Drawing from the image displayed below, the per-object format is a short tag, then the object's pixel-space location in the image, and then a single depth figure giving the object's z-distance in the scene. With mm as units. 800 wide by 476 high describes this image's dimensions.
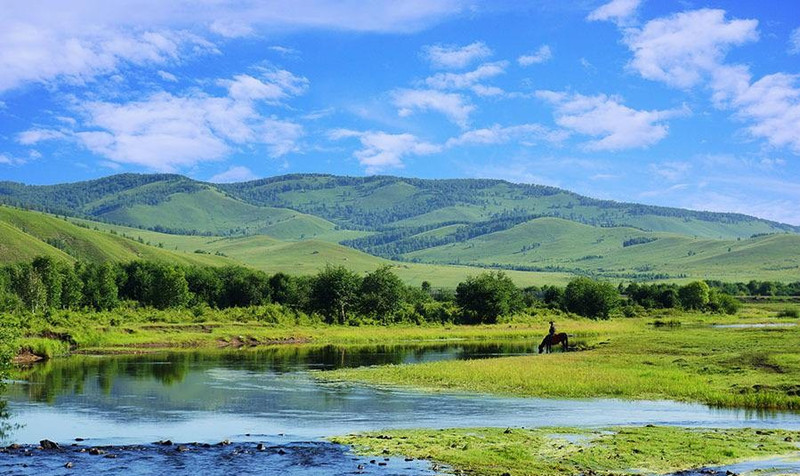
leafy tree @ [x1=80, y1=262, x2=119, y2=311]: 141875
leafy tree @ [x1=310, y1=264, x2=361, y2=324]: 135500
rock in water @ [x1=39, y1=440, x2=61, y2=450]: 34638
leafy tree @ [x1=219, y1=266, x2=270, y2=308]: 168500
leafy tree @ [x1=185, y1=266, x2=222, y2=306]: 171375
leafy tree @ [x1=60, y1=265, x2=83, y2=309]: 139375
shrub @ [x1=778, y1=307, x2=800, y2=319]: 163500
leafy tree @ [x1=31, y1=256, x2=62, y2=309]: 133500
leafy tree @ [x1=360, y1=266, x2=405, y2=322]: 140000
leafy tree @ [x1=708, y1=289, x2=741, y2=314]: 183000
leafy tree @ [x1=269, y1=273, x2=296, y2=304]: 169375
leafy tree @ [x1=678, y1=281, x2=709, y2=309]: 187000
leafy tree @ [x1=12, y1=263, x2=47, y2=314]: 123750
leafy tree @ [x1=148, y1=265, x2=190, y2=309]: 142750
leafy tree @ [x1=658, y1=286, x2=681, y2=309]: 190000
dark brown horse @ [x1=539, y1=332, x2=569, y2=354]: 85312
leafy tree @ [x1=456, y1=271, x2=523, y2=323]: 142125
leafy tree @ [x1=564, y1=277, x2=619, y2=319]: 162250
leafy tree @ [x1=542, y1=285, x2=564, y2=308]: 177450
